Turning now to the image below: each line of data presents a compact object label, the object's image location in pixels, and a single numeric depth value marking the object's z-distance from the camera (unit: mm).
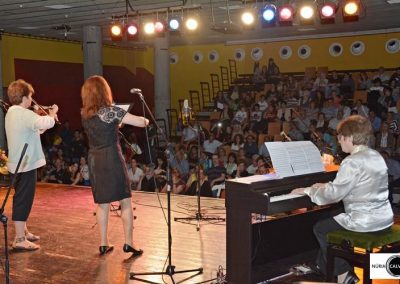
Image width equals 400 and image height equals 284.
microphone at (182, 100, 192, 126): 5098
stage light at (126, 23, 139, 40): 7836
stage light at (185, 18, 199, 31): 7406
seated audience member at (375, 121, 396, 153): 8562
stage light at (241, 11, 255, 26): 7098
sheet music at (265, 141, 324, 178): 3342
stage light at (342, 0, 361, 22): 6418
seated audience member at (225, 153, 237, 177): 7656
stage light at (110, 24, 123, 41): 7965
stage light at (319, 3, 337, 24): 6652
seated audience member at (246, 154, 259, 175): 7516
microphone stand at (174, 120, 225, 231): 5329
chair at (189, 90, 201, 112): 15030
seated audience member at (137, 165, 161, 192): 7312
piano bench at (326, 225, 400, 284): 3061
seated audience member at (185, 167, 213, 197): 6746
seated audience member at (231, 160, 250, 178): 7316
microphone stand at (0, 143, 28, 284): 2863
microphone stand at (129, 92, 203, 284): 3582
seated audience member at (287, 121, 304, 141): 9309
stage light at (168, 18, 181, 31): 7586
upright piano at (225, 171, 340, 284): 3219
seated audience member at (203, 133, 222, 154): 9680
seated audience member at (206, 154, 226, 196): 7177
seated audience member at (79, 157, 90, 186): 8041
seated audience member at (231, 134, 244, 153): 9230
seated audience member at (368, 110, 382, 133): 9401
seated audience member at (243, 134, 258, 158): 8898
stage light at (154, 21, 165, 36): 7637
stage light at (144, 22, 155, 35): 7648
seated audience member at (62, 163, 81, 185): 8112
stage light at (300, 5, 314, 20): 6664
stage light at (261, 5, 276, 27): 6871
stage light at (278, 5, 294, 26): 6773
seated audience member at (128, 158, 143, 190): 7520
